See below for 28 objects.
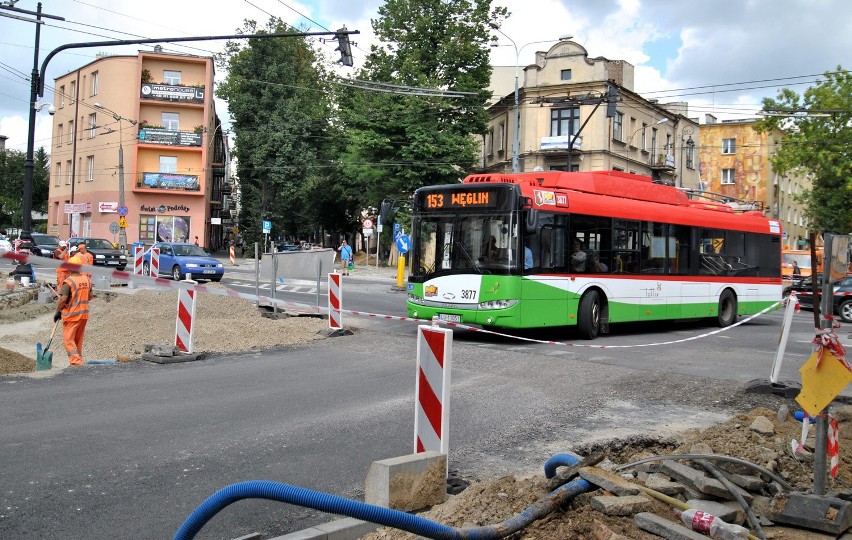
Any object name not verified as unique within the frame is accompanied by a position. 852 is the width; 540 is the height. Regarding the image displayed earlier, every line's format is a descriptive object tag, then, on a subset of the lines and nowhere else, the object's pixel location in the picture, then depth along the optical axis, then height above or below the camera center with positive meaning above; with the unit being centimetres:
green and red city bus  1416 +25
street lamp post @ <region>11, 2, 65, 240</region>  2200 +269
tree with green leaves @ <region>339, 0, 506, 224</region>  4406 +918
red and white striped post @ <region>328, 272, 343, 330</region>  1489 -106
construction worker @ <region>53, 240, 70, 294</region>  1414 -30
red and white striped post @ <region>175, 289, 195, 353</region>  1223 -115
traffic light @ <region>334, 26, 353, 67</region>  1873 +508
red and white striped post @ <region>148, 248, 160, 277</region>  2767 -63
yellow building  6272 +897
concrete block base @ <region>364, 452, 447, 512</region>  456 -137
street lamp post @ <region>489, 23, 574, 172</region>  3312 +497
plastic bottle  408 -139
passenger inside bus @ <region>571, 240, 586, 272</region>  1504 +16
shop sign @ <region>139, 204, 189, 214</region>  5512 +289
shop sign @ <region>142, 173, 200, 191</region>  5472 +483
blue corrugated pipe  305 -103
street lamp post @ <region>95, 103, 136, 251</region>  4290 +241
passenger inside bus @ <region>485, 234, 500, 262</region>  1425 +19
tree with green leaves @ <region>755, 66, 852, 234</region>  3506 +681
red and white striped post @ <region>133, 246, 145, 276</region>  2893 -53
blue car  2961 -55
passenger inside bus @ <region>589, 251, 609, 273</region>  1548 +4
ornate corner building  4756 +930
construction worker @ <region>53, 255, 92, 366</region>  1163 -99
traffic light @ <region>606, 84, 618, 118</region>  3026 +651
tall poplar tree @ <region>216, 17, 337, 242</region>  5675 +928
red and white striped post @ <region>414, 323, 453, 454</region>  539 -93
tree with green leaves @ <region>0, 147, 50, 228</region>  8894 +679
